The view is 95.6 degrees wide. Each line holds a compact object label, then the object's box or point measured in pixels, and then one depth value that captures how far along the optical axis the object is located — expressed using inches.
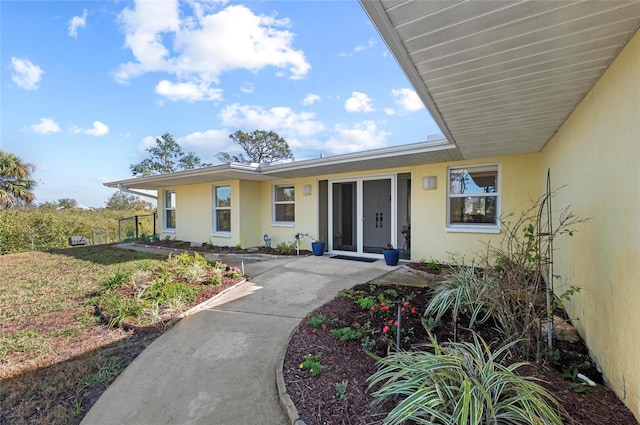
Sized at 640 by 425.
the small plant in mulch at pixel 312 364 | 95.0
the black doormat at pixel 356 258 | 287.4
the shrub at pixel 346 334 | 116.9
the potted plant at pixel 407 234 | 306.0
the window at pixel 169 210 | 469.9
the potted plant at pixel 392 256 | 263.1
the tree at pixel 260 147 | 989.2
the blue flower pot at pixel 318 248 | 314.7
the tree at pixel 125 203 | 1209.5
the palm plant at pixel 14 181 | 461.5
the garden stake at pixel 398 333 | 97.4
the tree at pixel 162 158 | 983.6
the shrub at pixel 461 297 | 124.2
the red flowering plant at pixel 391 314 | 119.1
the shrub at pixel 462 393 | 60.9
